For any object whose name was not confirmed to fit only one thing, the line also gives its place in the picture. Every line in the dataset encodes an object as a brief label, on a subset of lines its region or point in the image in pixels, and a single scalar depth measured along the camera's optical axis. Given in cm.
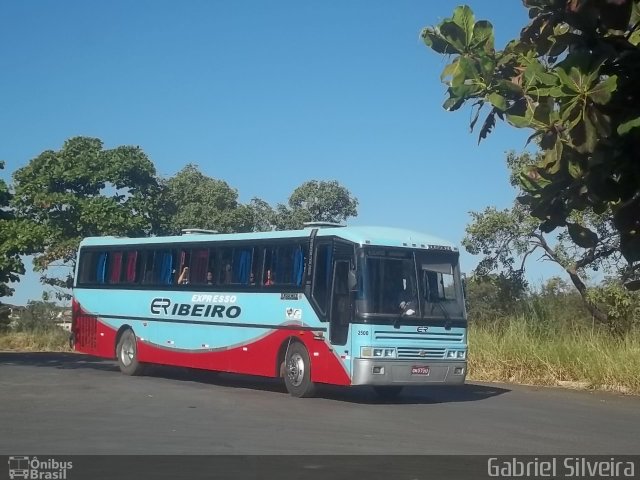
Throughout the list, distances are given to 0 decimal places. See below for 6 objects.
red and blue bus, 1566
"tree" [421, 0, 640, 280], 575
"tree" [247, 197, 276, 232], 3631
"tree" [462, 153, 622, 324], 2256
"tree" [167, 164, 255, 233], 3450
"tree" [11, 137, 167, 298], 3006
